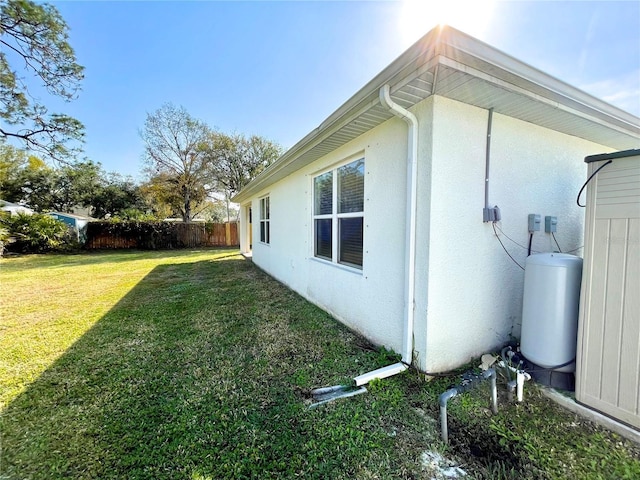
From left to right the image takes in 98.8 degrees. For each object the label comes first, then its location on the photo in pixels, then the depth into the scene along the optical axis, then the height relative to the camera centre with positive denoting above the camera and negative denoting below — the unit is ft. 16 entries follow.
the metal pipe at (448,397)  6.00 -4.08
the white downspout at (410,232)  8.30 -0.20
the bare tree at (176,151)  68.49 +18.77
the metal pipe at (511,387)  7.27 -4.28
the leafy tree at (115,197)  85.40 +8.52
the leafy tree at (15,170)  71.67 +14.69
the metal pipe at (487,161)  8.65 +2.06
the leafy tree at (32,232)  39.83 -1.16
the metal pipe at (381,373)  8.18 -4.53
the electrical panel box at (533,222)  9.59 +0.14
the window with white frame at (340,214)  11.96 +0.55
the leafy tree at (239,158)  72.90 +18.02
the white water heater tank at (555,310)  7.39 -2.32
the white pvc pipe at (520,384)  7.13 -4.14
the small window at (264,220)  27.63 +0.55
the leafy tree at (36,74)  27.07 +16.71
